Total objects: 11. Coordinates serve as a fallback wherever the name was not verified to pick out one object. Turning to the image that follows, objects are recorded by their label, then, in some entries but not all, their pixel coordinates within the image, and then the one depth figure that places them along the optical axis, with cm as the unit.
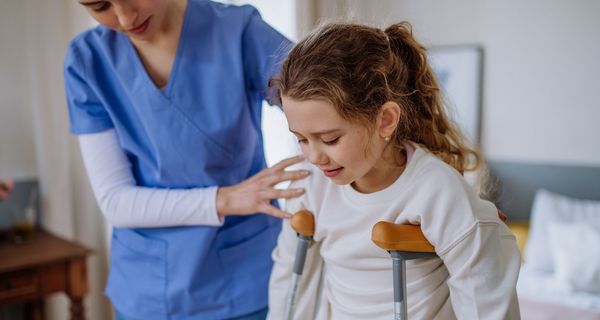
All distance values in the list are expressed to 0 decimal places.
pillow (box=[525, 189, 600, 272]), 258
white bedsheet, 229
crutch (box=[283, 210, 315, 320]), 91
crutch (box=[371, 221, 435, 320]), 76
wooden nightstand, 181
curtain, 214
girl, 76
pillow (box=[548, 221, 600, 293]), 238
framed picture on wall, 254
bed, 230
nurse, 100
